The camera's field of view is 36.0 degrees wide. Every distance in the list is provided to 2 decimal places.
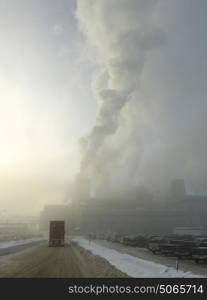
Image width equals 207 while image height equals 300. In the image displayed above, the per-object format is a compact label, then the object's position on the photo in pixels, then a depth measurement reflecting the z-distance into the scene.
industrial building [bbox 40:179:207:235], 160.57
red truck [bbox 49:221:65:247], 63.94
